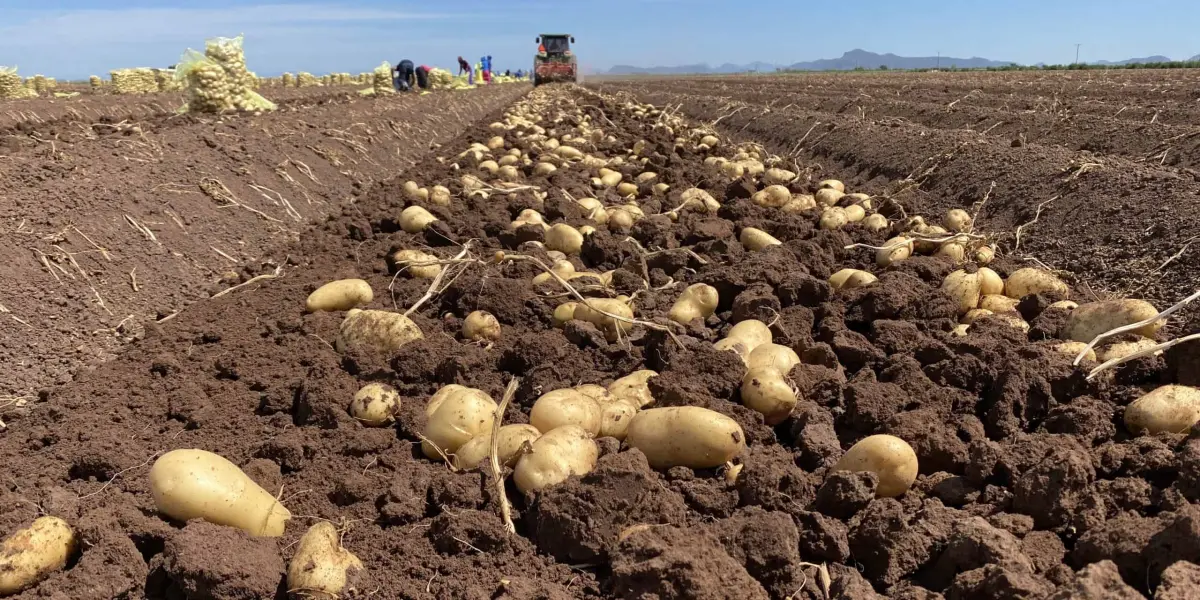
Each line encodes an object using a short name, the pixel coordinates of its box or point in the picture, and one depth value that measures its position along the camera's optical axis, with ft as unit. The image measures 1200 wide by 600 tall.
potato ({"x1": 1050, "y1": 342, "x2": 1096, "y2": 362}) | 9.12
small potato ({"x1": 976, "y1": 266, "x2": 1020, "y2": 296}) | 12.27
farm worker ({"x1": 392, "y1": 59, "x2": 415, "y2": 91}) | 84.69
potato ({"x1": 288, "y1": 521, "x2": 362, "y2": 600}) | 6.13
